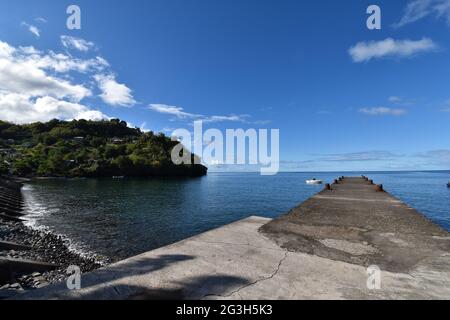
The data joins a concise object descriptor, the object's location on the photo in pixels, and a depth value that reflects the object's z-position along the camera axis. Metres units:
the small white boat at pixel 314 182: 85.26
